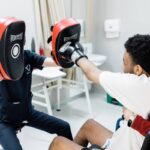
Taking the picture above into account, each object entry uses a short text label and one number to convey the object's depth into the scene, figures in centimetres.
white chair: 265
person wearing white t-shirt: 117
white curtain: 297
